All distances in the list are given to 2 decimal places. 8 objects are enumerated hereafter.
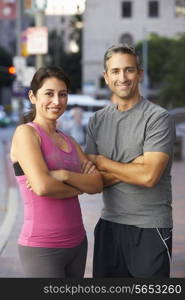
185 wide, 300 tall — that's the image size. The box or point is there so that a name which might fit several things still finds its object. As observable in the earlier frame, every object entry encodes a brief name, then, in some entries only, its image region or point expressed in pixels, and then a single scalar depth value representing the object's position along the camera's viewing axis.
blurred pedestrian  27.03
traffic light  81.41
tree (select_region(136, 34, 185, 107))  58.16
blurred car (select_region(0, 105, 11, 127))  55.62
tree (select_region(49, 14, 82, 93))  93.81
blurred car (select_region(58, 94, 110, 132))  45.38
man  3.92
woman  3.59
